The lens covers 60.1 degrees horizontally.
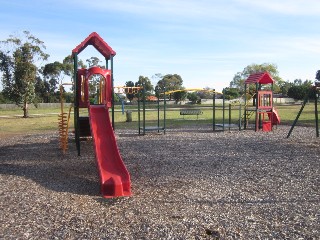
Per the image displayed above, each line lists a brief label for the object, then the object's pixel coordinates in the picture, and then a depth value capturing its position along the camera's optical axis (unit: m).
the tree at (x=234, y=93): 52.15
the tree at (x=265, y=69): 71.20
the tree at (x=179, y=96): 54.74
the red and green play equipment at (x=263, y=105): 14.95
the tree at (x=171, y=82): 77.59
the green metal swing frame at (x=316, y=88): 11.81
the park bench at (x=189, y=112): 19.57
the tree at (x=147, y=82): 70.15
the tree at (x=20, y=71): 27.15
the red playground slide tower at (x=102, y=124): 5.57
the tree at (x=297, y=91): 60.32
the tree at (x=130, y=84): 59.08
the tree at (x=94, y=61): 43.38
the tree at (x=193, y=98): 58.70
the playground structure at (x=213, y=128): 13.66
